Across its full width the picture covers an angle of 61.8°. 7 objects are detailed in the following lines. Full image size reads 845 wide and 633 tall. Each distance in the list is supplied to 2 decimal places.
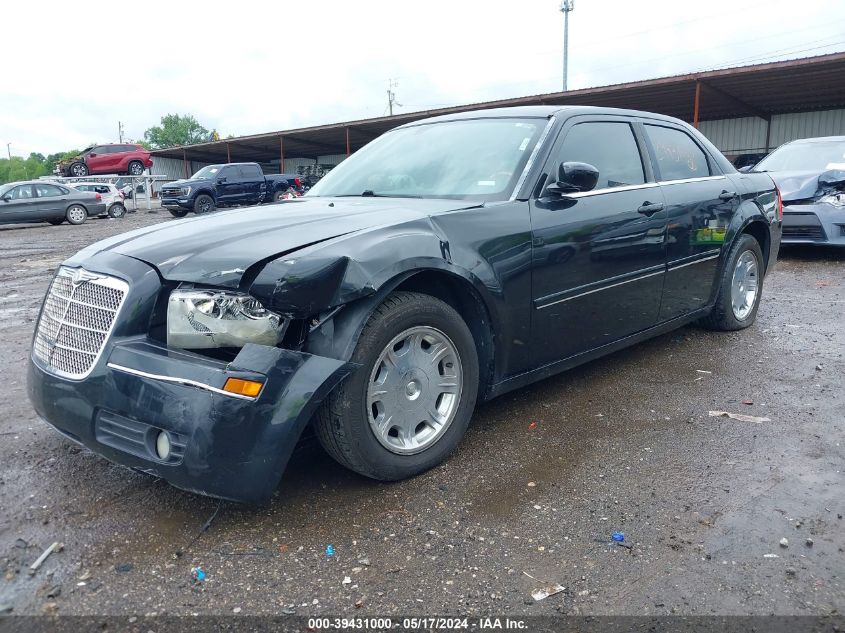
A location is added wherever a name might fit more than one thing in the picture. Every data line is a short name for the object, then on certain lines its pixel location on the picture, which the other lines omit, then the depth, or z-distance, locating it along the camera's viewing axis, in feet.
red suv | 113.39
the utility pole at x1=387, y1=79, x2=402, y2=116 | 229.04
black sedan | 8.18
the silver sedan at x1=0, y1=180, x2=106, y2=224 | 67.46
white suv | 81.12
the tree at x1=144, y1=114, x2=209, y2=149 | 352.08
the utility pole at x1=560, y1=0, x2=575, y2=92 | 148.38
